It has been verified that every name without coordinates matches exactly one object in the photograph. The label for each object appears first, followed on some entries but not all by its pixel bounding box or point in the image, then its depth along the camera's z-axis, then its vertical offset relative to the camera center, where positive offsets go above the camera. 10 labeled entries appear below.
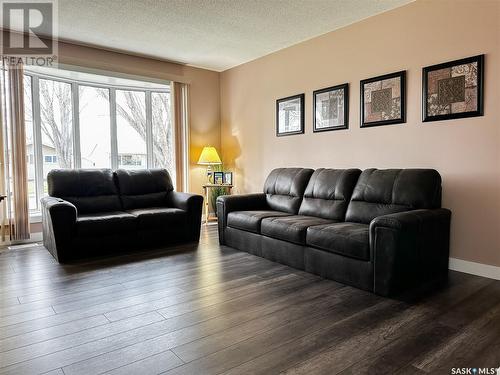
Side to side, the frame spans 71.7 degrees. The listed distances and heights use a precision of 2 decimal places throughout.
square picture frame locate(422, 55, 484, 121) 2.96 +0.73
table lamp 5.47 +0.28
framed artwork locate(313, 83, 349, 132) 4.03 +0.78
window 4.76 +0.80
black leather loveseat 3.53 -0.43
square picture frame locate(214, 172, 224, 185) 5.64 -0.06
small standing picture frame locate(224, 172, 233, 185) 5.64 -0.06
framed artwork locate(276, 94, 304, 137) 4.60 +0.80
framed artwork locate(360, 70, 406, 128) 3.48 +0.76
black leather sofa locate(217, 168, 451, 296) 2.54 -0.47
